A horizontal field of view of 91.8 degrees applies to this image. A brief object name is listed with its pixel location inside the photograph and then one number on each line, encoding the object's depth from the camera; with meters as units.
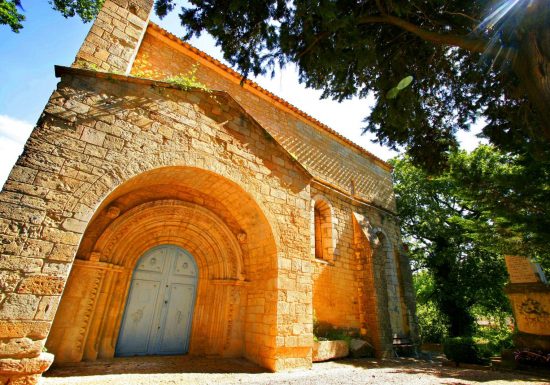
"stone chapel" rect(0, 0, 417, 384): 3.37
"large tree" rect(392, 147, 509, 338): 13.51
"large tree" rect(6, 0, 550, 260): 3.78
